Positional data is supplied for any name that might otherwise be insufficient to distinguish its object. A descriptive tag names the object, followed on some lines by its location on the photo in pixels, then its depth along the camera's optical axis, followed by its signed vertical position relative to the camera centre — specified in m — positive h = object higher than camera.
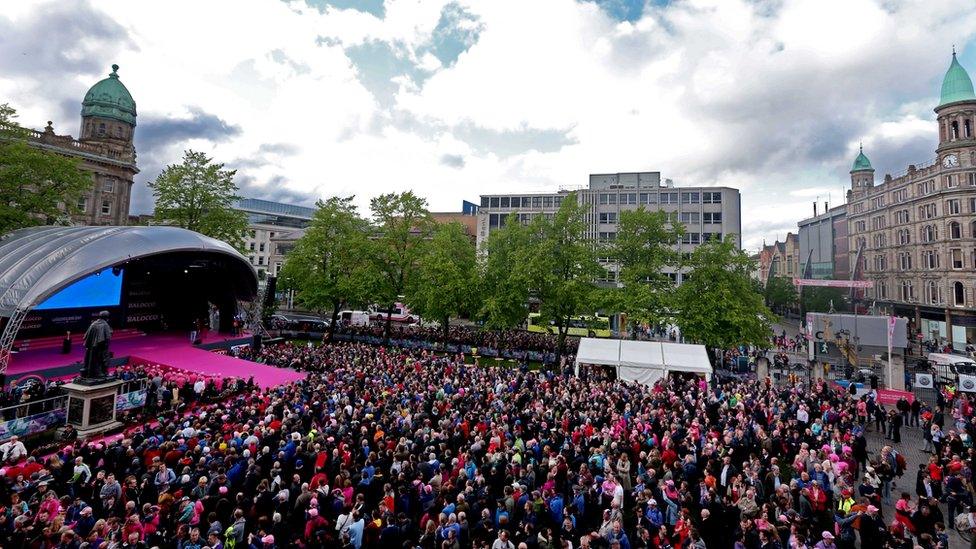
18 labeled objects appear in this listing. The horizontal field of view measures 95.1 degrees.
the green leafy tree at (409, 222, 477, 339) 31.53 +1.87
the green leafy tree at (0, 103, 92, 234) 25.36 +6.84
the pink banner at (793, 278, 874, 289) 52.50 +4.36
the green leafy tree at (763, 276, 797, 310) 72.00 +4.00
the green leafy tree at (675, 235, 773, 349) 25.05 +0.74
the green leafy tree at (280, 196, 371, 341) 34.69 +3.63
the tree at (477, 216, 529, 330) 29.16 +1.94
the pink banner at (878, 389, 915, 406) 19.30 -3.21
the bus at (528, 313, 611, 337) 28.90 -1.34
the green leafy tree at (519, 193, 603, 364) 28.14 +2.86
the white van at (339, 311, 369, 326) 45.32 -1.53
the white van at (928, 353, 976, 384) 26.96 -2.65
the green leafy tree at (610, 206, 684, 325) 27.31 +3.79
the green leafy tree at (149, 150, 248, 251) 34.03 +7.82
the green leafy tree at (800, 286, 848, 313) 63.91 +2.94
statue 14.29 -1.76
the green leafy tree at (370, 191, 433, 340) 34.69 +4.95
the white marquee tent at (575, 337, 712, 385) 21.89 -2.30
